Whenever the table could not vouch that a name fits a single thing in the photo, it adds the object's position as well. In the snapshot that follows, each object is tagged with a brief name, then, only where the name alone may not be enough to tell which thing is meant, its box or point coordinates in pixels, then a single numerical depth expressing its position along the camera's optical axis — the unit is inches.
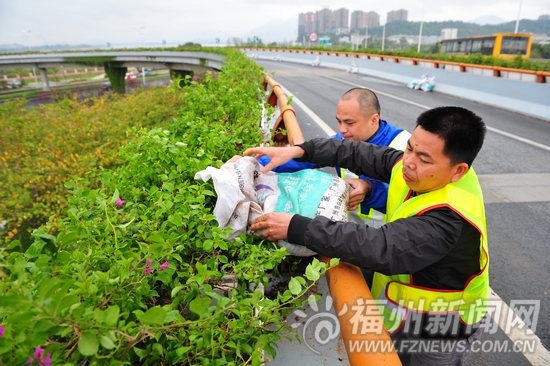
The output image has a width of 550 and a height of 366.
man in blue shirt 107.3
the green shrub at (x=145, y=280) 36.3
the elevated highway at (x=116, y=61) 1662.3
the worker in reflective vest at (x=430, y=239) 64.7
